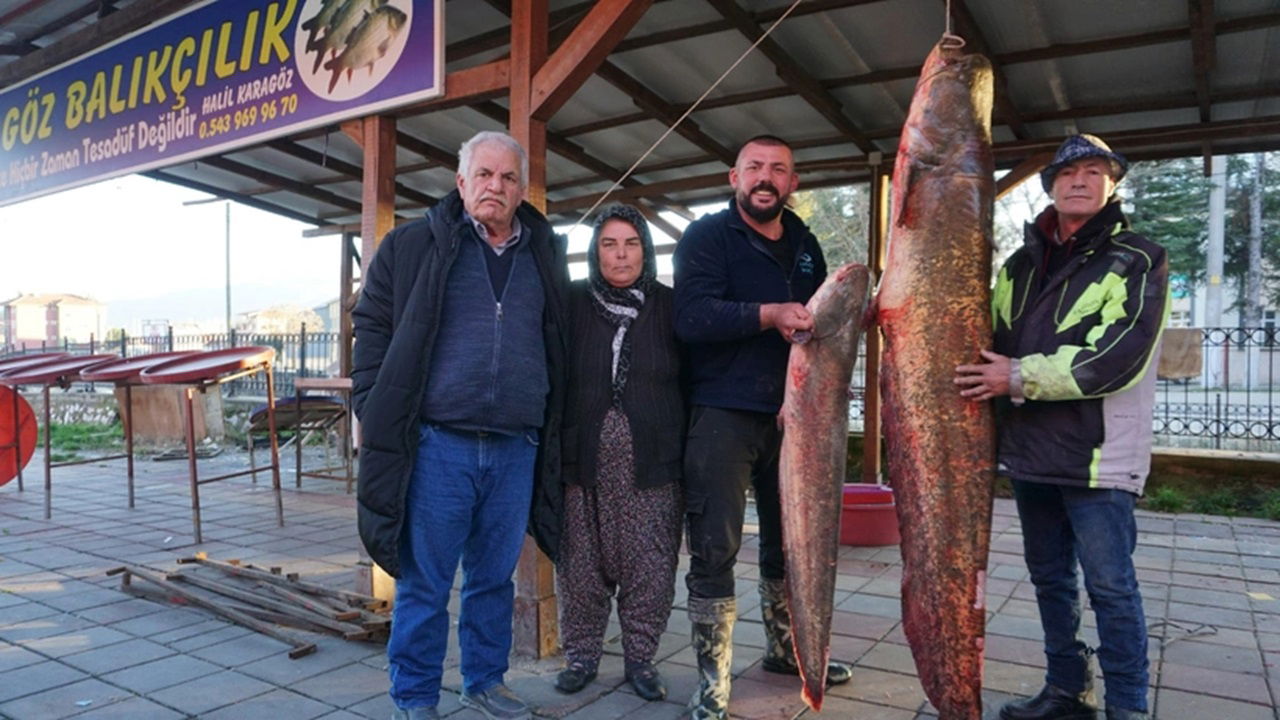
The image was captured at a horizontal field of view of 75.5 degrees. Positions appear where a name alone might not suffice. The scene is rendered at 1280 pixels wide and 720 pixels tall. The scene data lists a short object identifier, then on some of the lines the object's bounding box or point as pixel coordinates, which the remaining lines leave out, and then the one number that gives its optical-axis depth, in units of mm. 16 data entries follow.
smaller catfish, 2475
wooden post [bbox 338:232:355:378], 9406
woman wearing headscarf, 3104
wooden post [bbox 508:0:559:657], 3570
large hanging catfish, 2260
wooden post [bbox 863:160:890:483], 7141
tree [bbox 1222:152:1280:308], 26203
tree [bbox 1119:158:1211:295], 24641
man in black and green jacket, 2395
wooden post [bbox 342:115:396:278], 4102
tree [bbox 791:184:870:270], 29906
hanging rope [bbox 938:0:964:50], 2309
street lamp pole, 31272
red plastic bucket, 5477
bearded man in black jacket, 2861
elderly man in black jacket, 2664
